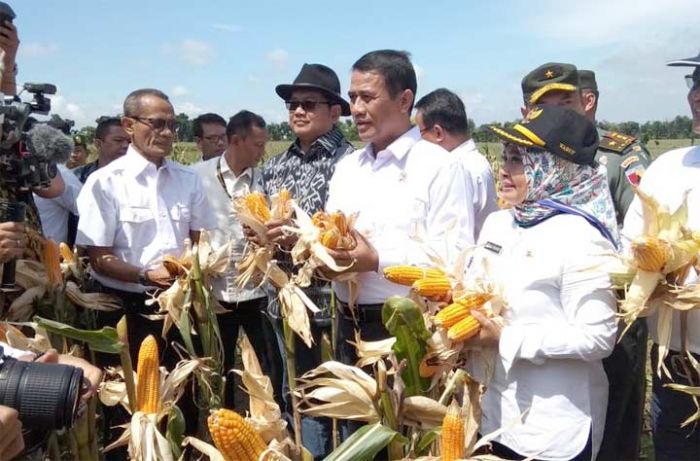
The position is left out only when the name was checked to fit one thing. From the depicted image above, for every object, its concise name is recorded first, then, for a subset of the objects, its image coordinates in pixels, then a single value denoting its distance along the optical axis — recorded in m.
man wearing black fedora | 3.23
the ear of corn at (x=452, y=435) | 1.57
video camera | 2.30
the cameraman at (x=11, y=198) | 2.27
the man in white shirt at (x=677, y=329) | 2.18
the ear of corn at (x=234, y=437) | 1.50
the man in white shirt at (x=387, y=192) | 2.63
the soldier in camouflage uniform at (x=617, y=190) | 2.93
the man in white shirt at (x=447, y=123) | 4.34
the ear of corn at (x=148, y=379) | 1.89
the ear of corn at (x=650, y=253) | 1.88
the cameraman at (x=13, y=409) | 1.33
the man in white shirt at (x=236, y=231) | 3.83
